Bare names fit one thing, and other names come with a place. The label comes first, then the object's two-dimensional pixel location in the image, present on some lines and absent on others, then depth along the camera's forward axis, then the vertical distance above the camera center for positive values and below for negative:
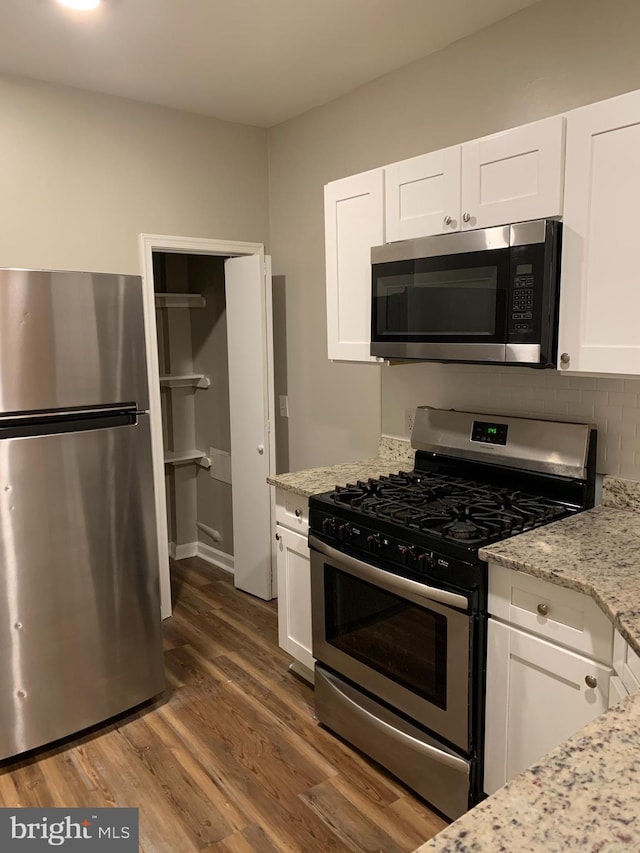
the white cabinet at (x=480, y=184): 1.96 +0.50
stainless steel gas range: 1.99 -0.80
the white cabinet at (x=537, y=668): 1.69 -0.90
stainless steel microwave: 1.99 +0.13
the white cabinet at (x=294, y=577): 2.75 -1.03
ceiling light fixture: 2.24 +1.14
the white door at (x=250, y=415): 3.60 -0.44
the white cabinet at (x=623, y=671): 1.50 -0.79
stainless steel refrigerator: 2.30 -0.61
